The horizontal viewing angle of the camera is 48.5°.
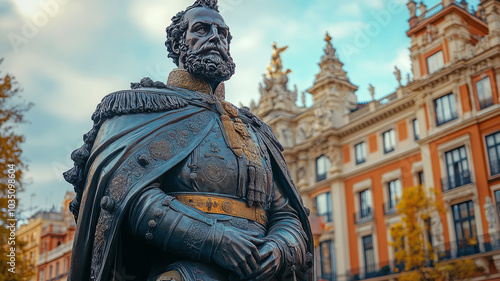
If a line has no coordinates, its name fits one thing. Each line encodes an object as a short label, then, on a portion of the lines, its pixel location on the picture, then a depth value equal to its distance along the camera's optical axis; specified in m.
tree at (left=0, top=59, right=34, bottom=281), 13.28
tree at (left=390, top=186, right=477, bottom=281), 23.12
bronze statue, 2.91
